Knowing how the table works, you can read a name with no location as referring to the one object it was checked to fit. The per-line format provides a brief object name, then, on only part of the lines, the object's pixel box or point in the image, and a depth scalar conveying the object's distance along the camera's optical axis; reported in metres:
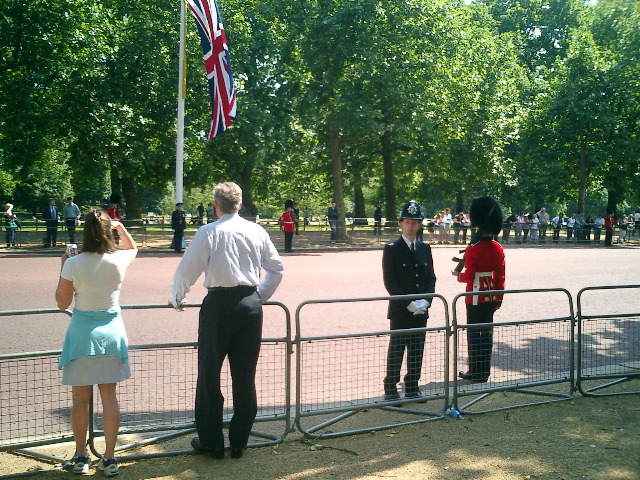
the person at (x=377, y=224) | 36.41
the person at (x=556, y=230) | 40.78
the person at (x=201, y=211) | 49.00
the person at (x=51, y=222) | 26.12
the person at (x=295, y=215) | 30.51
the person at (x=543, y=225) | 40.06
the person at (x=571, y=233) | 41.00
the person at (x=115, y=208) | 21.62
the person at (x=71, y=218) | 26.39
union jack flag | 20.55
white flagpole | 24.00
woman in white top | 4.63
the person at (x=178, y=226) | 25.53
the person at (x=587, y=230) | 41.44
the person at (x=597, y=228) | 41.06
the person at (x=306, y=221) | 41.18
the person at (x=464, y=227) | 36.03
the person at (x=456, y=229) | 36.62
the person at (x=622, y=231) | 39.44
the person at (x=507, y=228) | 39.50
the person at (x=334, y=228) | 34.19
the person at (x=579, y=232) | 41.20
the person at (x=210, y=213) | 37.66
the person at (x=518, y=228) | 39.84
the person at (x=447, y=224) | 36.37
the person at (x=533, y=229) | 39.88
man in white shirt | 4.97
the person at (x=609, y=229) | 37.25
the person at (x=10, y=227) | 25.98
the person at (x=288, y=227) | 27.54
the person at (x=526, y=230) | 39.91
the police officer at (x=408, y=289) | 6.50
